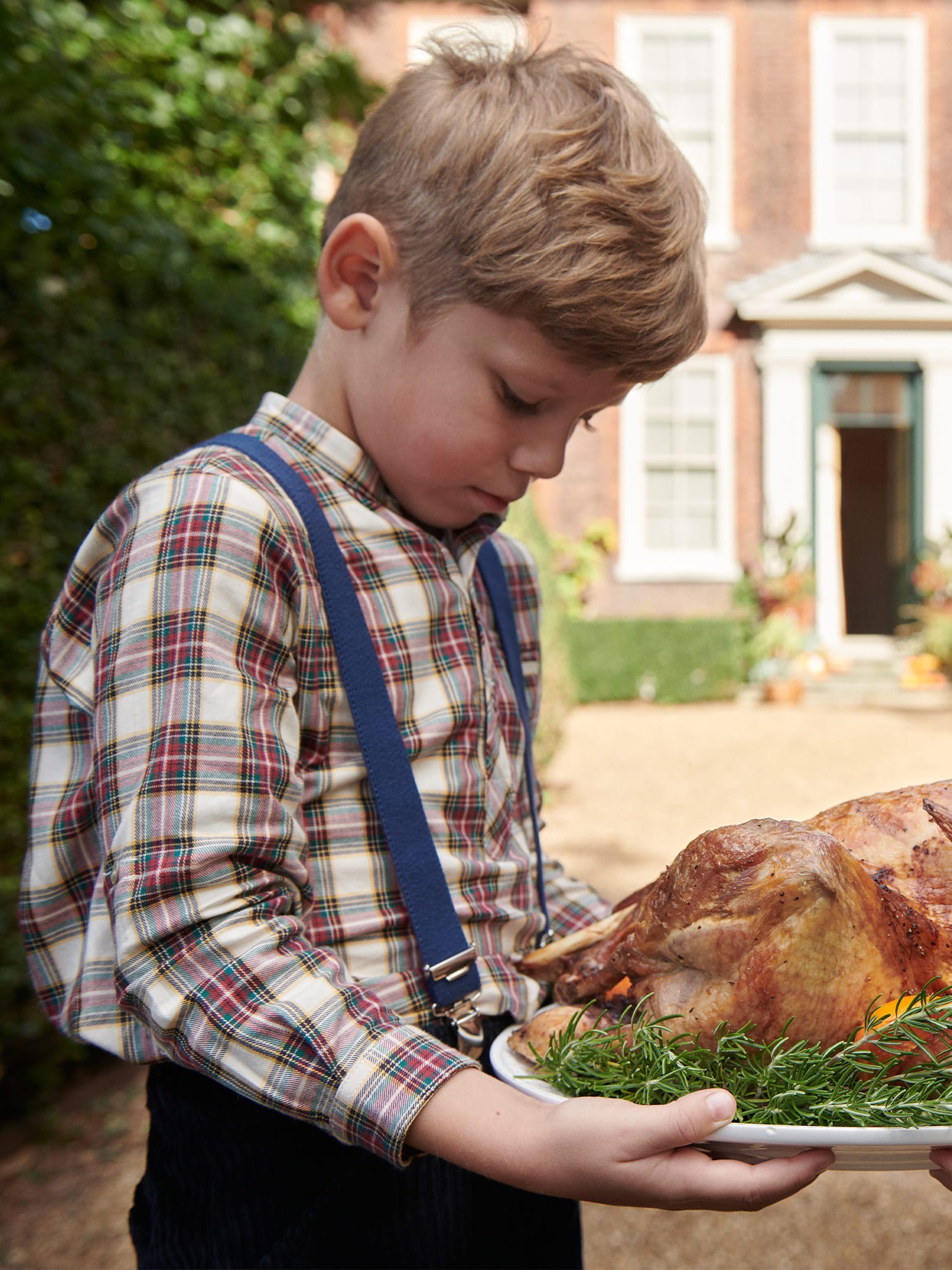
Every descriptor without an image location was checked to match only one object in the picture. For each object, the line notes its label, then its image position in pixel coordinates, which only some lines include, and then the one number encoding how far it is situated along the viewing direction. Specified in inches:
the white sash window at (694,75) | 295.4
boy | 37.5
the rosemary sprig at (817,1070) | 31.1
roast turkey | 32.8
